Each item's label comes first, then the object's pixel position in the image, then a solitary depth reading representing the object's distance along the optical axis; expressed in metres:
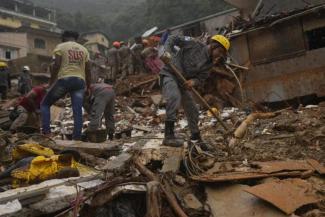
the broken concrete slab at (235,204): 3.29
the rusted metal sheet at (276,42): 10.17
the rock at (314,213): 3.15
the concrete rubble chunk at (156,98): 11.41
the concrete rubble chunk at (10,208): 2.80
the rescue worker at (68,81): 5.75
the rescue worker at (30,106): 6.25
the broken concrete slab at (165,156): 3.97
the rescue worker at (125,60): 15.64
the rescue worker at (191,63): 5.25
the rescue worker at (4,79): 12.65
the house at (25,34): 29.79
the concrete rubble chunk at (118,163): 3.70
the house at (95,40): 42.12
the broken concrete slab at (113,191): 3.23
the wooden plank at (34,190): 3.06
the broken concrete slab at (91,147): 4.72
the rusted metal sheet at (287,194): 3.21
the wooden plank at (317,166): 3.90
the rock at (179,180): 3.83
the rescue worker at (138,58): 15.89
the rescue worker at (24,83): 13.54
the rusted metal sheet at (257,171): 3.77
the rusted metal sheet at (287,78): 9.77
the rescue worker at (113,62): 15.47
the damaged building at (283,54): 9.83
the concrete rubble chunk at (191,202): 3.46
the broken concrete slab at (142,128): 7.97
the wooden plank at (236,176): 3.72
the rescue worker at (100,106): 5.97
